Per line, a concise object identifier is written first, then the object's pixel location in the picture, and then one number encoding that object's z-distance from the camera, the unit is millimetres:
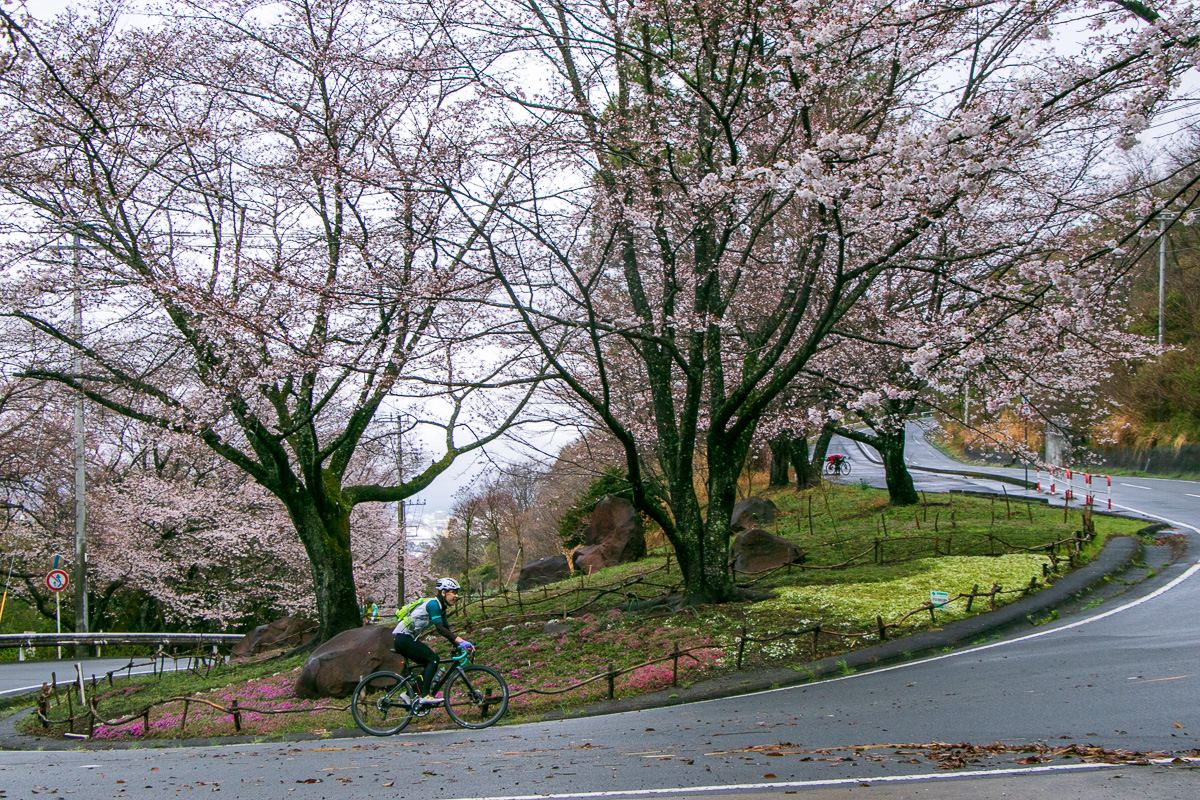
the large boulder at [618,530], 26406
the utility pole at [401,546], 30141
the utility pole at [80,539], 24438
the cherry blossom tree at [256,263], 13078
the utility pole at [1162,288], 33125
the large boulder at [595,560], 26250
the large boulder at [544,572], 26547
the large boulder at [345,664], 12516
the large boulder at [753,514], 24672
